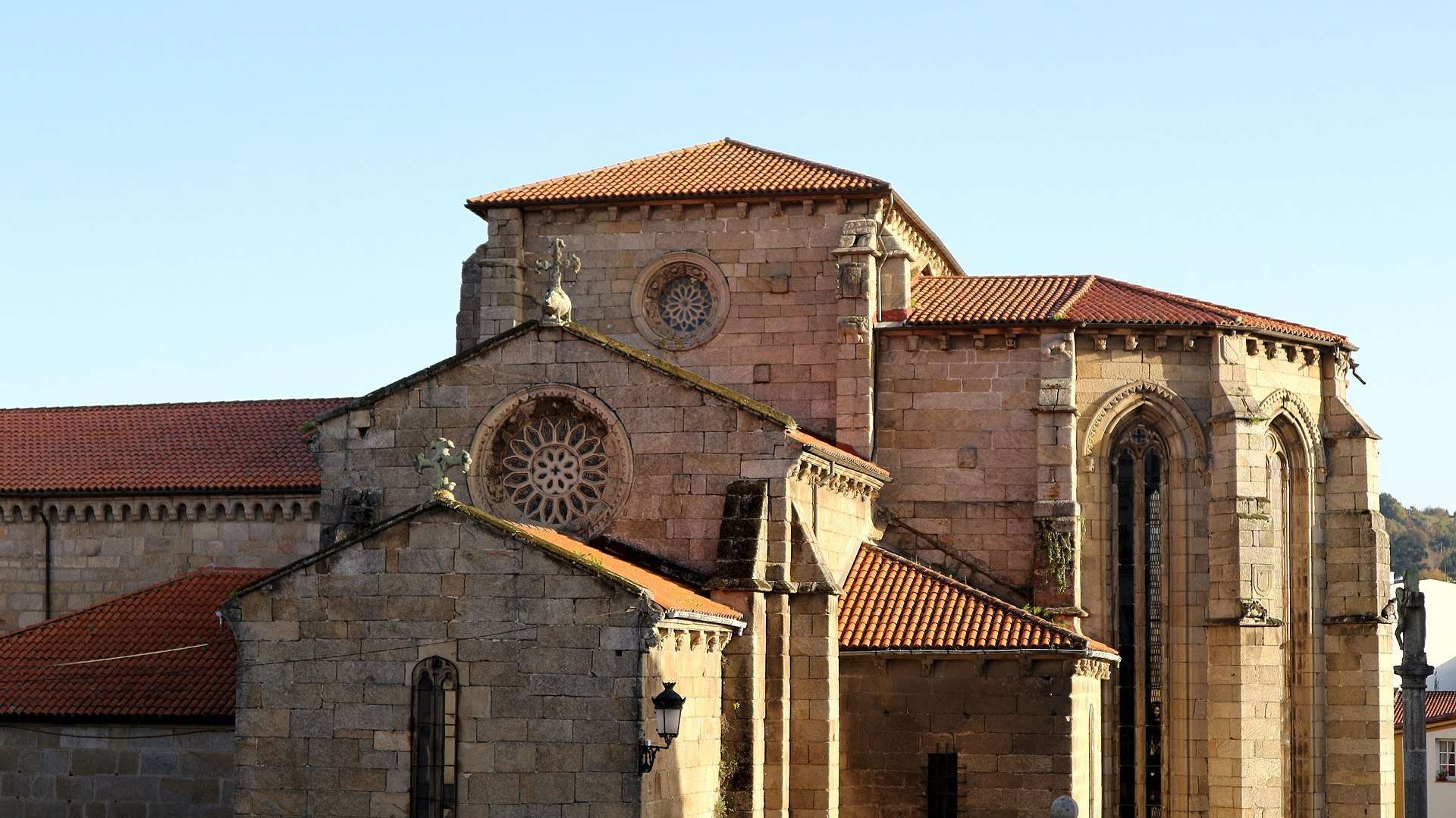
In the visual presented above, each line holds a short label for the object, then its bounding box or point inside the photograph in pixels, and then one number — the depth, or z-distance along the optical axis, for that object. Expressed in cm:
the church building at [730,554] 2505
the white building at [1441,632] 6938
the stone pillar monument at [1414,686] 3491
